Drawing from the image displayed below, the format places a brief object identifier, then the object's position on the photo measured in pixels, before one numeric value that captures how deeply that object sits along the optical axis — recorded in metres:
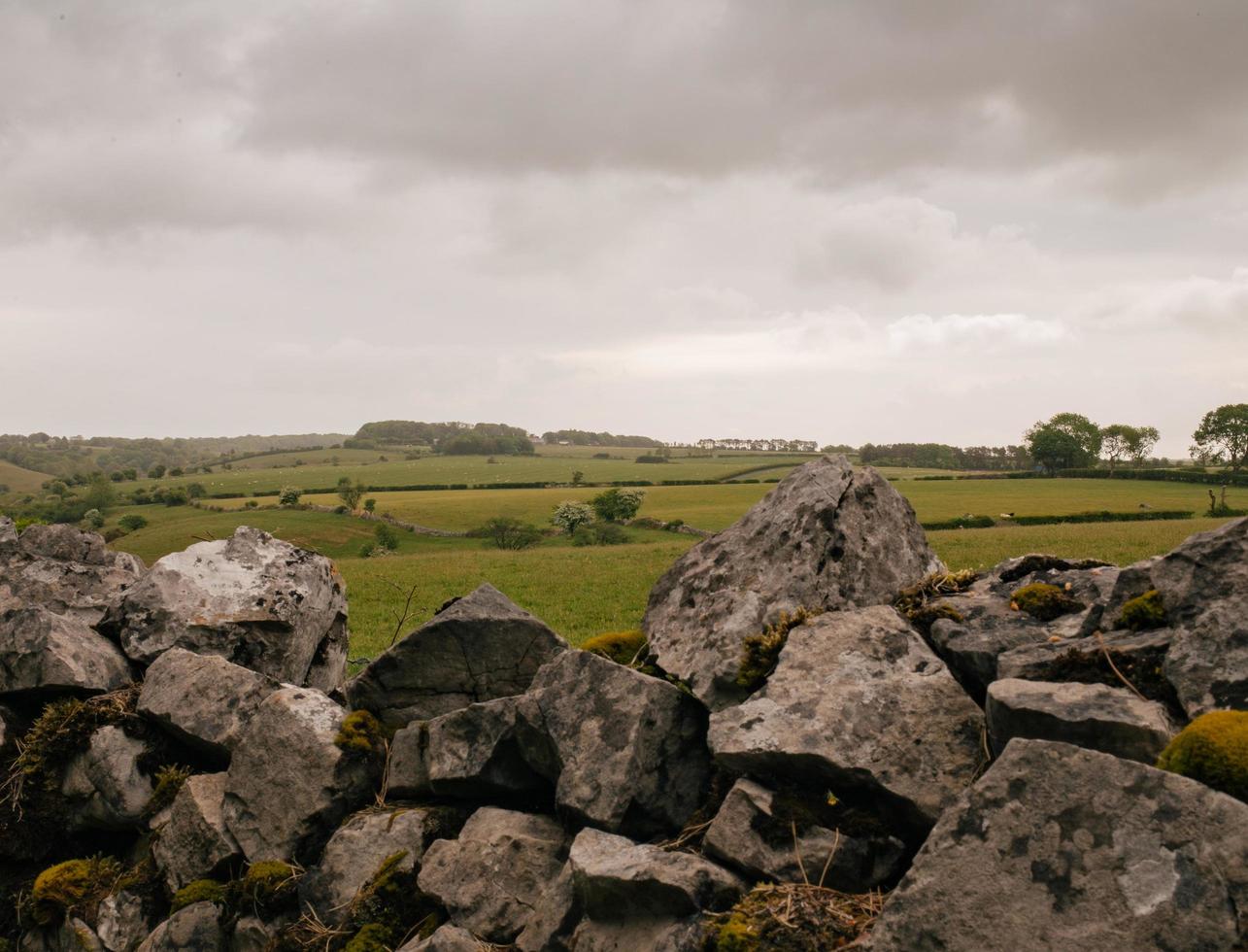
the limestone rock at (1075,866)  2.95
